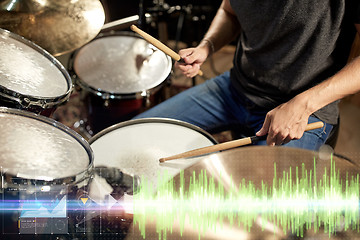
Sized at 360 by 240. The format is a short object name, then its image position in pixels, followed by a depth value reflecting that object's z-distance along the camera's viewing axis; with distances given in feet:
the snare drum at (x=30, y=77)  3.06
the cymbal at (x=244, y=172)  1.83
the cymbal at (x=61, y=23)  3.99
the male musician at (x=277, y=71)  3.16
